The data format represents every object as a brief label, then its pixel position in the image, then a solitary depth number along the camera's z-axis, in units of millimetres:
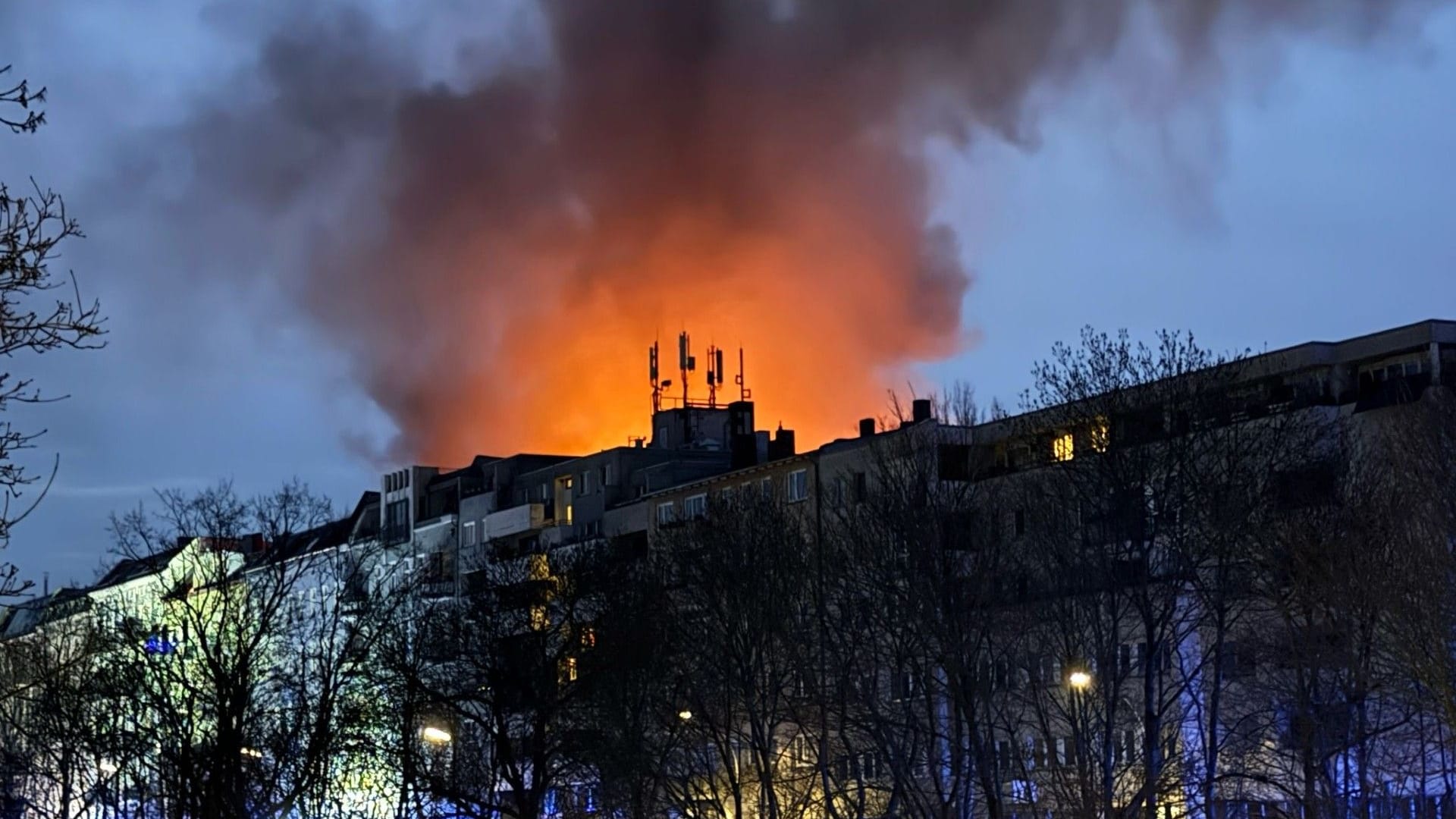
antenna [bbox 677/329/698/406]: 153750
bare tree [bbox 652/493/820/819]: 82875
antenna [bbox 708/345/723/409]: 154375
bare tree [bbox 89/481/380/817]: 58188
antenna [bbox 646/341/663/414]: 156500
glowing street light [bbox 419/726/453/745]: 88062
